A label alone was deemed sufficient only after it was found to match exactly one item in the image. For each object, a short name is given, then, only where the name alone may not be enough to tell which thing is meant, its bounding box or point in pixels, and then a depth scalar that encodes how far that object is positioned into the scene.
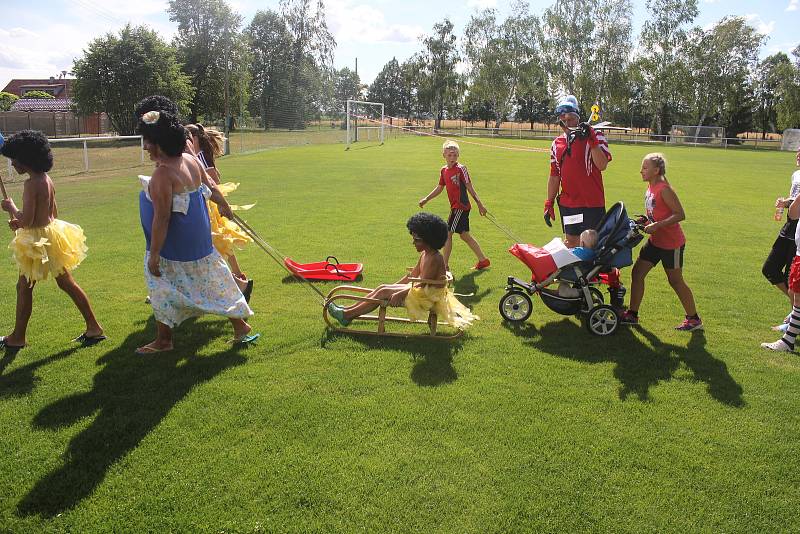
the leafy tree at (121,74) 39.25
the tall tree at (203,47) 50.50
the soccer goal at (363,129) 39.16
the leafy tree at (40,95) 63.72
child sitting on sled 5.08
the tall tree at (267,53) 52.84
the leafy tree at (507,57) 64.44
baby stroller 5.48
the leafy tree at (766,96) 70.78
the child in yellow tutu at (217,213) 6.03
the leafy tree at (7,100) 49.22
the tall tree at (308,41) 53.94
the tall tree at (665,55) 58.88
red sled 7.25
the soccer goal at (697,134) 52.12
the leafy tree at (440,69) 69.31
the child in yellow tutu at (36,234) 4.76
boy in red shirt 7.70
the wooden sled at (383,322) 5.35
